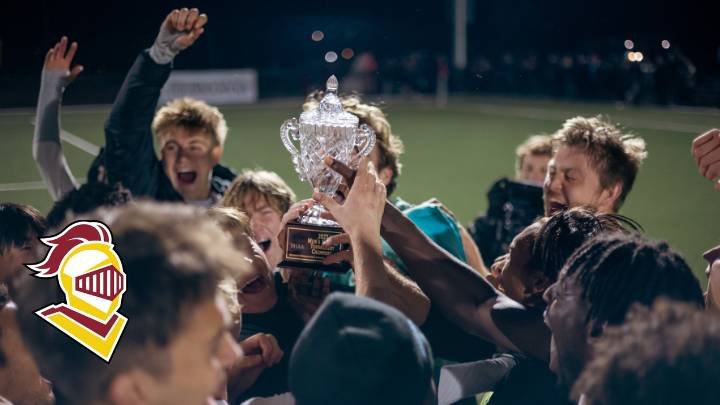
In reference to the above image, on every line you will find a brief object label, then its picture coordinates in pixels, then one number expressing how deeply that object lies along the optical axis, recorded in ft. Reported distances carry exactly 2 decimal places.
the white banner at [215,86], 70.13
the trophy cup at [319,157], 9.53
